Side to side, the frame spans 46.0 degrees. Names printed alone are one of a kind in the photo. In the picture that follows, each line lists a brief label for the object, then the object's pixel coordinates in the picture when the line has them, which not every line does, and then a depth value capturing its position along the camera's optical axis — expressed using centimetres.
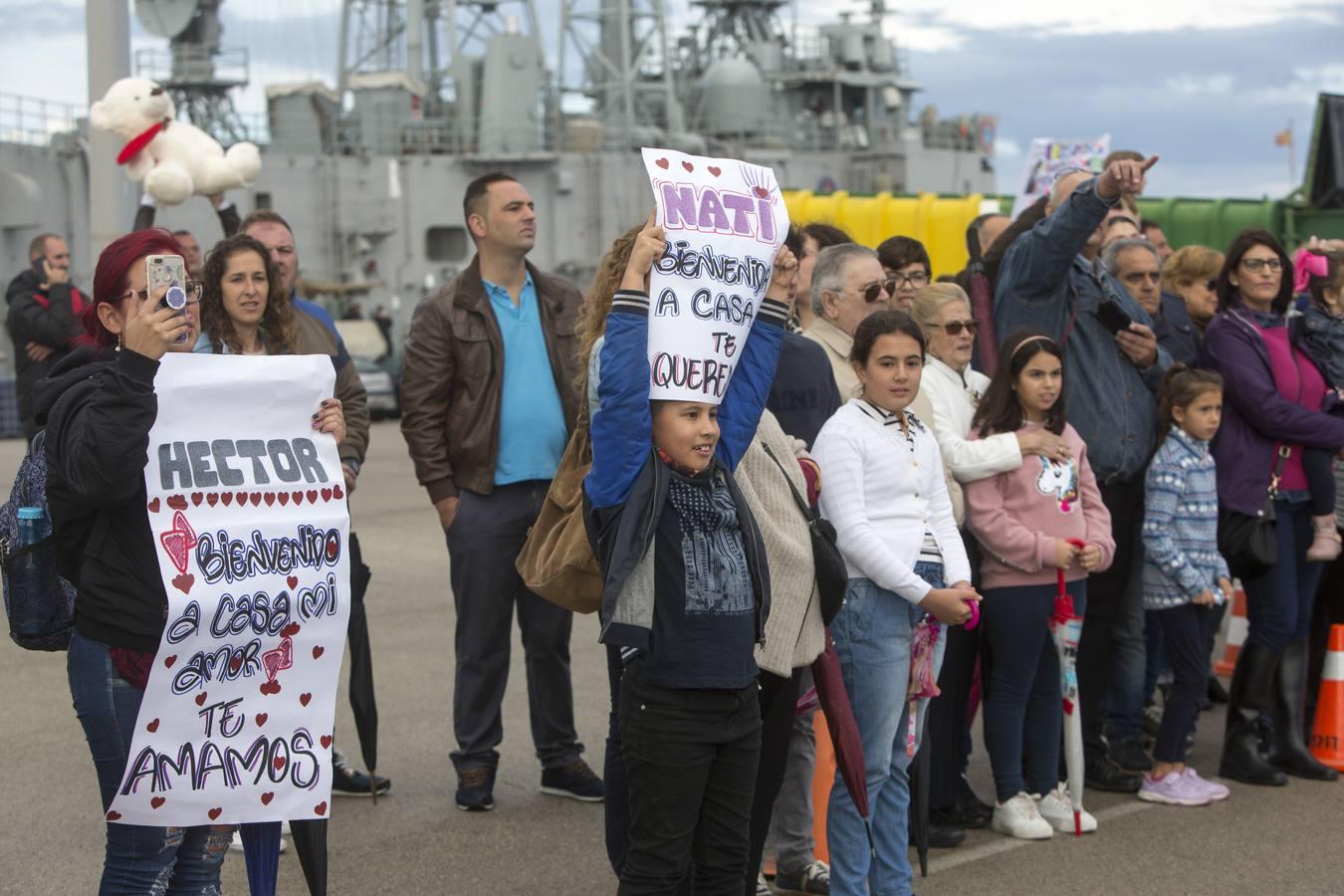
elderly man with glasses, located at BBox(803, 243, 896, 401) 578
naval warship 4266
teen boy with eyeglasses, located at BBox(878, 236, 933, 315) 675
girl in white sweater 507
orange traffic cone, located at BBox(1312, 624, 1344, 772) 715
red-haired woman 386
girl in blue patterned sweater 656
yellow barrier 1769
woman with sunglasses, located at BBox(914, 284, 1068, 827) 598
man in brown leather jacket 634
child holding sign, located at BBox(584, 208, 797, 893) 412
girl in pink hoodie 602
